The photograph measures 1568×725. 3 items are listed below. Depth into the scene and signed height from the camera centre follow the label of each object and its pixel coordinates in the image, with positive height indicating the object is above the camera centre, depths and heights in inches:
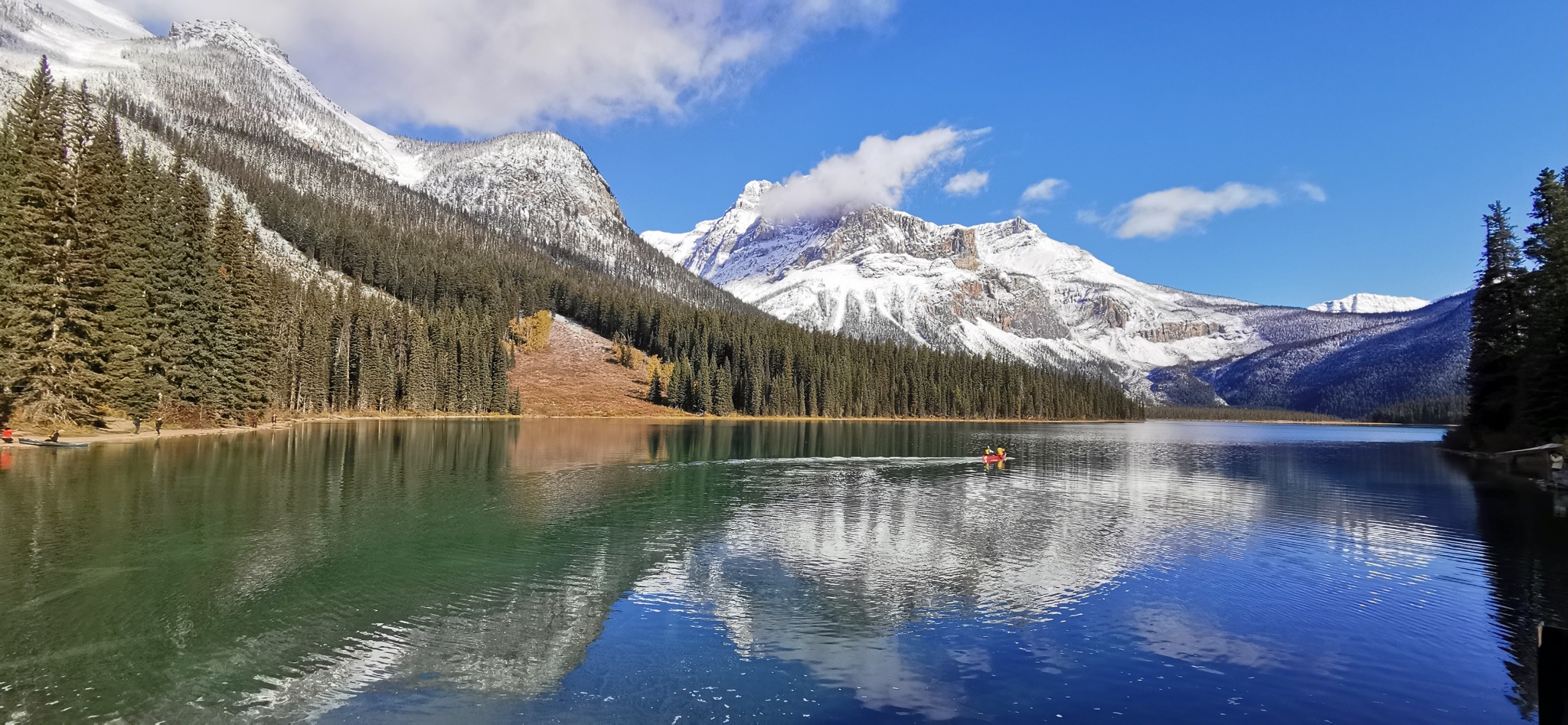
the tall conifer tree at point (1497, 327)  2422.5 +307.7
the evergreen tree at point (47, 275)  1710.1 +277.6
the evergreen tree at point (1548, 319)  1975.9 +278.8
